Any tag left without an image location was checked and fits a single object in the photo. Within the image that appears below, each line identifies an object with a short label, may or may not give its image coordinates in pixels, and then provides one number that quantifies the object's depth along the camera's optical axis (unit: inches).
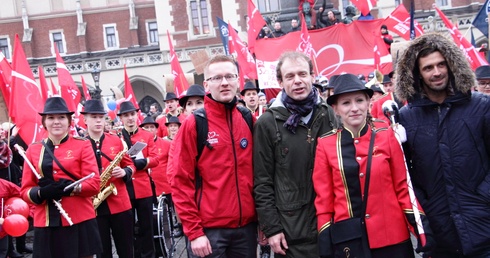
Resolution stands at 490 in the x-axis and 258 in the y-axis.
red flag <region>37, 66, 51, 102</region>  337.7
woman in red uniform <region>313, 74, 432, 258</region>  139.1
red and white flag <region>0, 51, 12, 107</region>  307.0
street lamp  985.2
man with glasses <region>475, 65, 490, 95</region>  281.6
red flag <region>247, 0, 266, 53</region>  505.0
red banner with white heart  442.0
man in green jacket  147.6
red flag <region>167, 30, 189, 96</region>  500.1
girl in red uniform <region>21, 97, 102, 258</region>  207.2
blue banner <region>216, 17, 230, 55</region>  600.1
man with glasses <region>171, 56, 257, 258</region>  153.7
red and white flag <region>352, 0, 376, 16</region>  519.8
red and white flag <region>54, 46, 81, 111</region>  345.4
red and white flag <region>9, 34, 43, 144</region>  268.1
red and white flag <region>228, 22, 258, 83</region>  478.6
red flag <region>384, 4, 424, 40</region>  518.6
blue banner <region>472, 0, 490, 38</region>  508.7
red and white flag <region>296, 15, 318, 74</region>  430.3
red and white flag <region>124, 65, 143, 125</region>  501.0
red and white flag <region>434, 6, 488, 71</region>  398.1
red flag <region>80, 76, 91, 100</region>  508.6
